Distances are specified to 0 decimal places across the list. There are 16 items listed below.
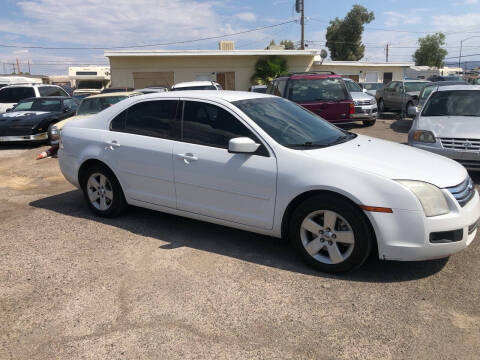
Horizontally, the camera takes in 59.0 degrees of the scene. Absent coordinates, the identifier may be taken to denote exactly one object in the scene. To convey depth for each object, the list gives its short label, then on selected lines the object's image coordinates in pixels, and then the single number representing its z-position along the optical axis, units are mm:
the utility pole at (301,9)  35594
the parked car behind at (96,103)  10727
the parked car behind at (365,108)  14586
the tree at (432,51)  68000
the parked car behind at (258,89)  20128
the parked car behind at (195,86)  13797
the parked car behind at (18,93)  15242
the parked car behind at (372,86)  28672
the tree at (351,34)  51719
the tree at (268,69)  26688
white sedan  3535
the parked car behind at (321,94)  11555
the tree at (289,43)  80412
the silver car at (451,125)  6656
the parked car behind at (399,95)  17225
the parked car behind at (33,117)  11562
